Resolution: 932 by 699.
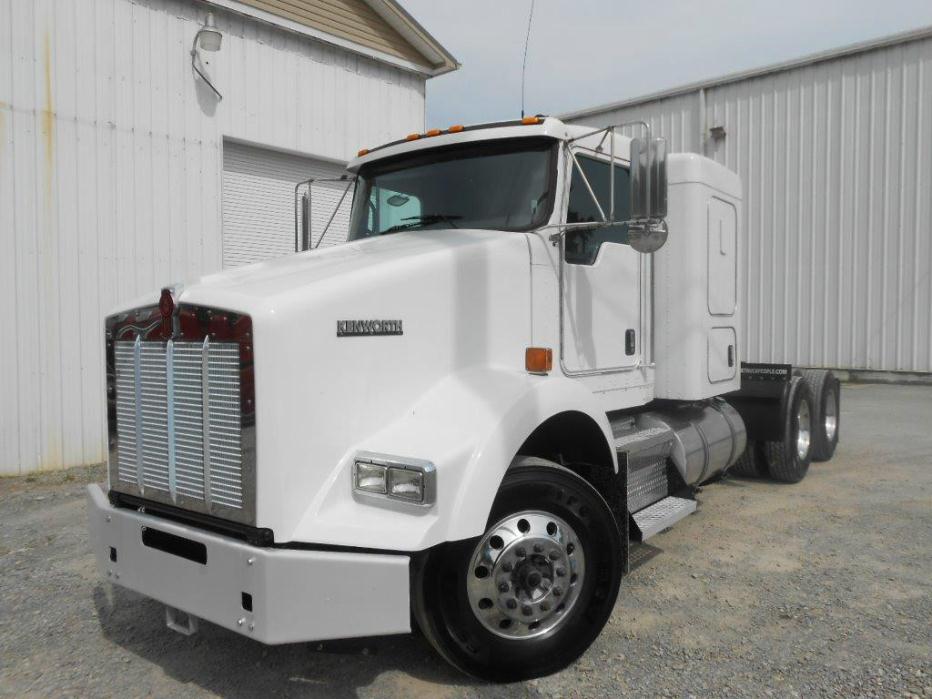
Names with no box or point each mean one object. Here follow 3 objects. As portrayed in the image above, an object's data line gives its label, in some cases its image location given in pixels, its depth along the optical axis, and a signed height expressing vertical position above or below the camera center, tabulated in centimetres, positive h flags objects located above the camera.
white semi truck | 286 -40
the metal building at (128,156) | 761 +202
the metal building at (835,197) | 1480 +267
